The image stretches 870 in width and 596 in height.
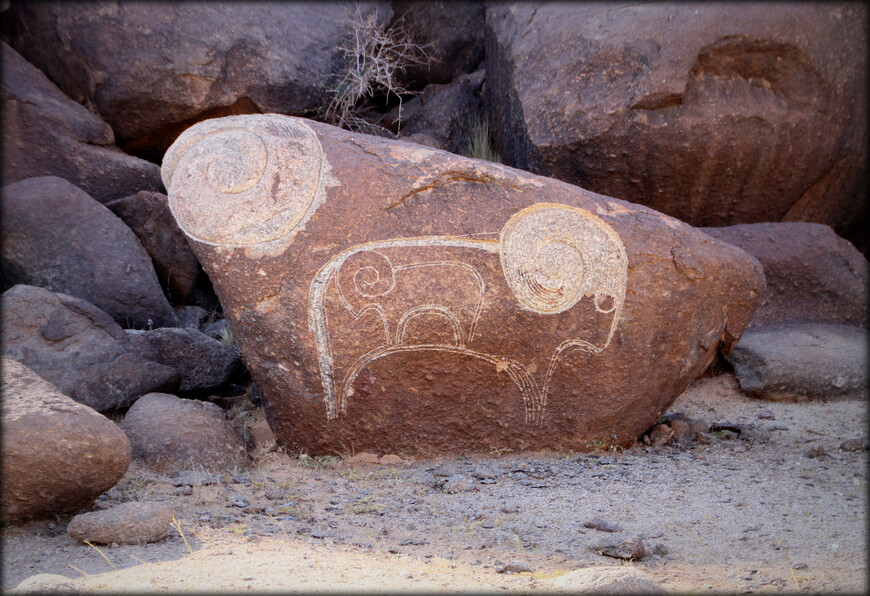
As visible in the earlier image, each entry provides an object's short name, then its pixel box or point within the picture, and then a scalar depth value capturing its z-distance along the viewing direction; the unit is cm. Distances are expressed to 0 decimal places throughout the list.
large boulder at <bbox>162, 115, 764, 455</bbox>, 712
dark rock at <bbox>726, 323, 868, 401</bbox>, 940
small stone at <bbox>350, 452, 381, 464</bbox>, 738
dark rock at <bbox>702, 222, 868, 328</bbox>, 1066
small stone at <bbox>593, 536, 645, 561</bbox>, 500
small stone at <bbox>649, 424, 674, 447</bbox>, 804
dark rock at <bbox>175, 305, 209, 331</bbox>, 1043
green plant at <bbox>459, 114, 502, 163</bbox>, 1295
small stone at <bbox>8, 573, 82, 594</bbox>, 396
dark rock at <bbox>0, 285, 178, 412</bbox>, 783
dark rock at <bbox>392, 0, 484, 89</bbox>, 1483
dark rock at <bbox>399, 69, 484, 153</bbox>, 1388
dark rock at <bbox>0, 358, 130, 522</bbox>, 519
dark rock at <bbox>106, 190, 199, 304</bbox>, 1053
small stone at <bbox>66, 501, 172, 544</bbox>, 508
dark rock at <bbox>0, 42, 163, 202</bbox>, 1064
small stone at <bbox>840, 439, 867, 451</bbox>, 760
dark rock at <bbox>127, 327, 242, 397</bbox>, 879
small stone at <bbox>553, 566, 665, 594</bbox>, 405
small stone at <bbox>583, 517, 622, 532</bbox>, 559
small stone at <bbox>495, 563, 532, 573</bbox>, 479
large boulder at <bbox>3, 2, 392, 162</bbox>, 1183
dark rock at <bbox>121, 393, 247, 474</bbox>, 696
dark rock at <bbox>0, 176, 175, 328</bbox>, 934
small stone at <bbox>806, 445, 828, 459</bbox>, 749
